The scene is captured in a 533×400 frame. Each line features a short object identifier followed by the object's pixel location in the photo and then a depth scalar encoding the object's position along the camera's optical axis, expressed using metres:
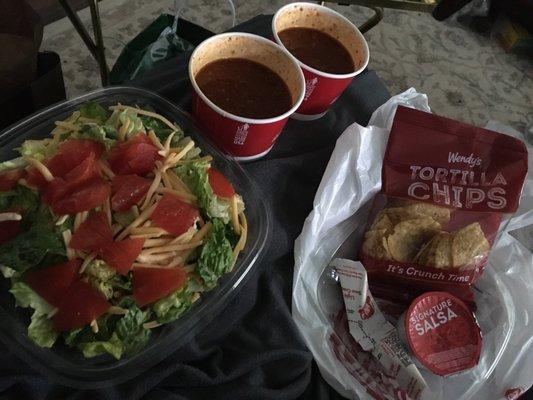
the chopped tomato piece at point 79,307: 0.60
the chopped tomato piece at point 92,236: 0.62
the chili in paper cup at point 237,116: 0.76
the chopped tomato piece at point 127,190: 0.66
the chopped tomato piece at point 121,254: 0.62
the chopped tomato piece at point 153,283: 0.63
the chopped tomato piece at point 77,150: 0.67
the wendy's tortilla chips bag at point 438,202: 0.83
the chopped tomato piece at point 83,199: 0.63
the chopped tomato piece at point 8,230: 0.63
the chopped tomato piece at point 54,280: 0.61
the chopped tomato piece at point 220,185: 0.72
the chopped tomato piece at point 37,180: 0.65
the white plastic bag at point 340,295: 0.78
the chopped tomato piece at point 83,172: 0.65
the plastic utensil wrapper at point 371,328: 0.77
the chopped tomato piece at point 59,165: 0.66
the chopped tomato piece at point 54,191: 0.63
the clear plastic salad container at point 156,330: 0.61
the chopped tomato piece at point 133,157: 0.68
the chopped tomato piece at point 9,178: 0.65
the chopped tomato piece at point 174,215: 0.66
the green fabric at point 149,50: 1.05
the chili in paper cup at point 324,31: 0.87
